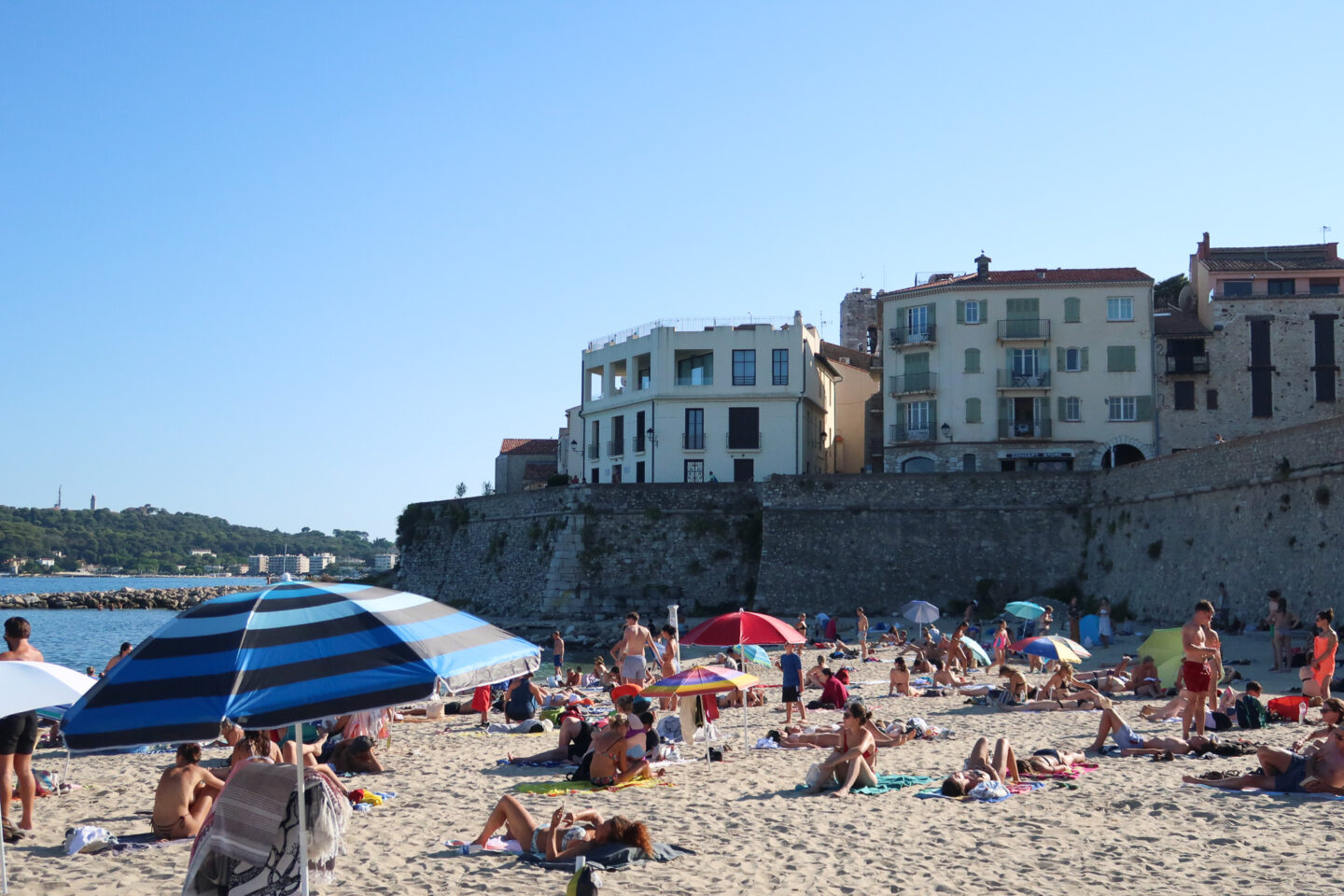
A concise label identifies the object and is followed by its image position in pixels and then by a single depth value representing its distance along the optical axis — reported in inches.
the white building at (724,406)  1660.9
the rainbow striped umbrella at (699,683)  469.1
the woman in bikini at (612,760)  429.4
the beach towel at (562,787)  422.0
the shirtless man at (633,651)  625.5
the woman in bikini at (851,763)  405.7
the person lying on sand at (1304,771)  364.2
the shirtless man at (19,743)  336.8
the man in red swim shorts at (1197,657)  454.3
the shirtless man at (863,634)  1025.5
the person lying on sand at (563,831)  314.8
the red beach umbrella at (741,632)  577.6
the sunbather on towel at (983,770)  387.5
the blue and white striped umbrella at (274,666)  205.6
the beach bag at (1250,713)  499.2
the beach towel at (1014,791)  390.2
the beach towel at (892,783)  403.9
